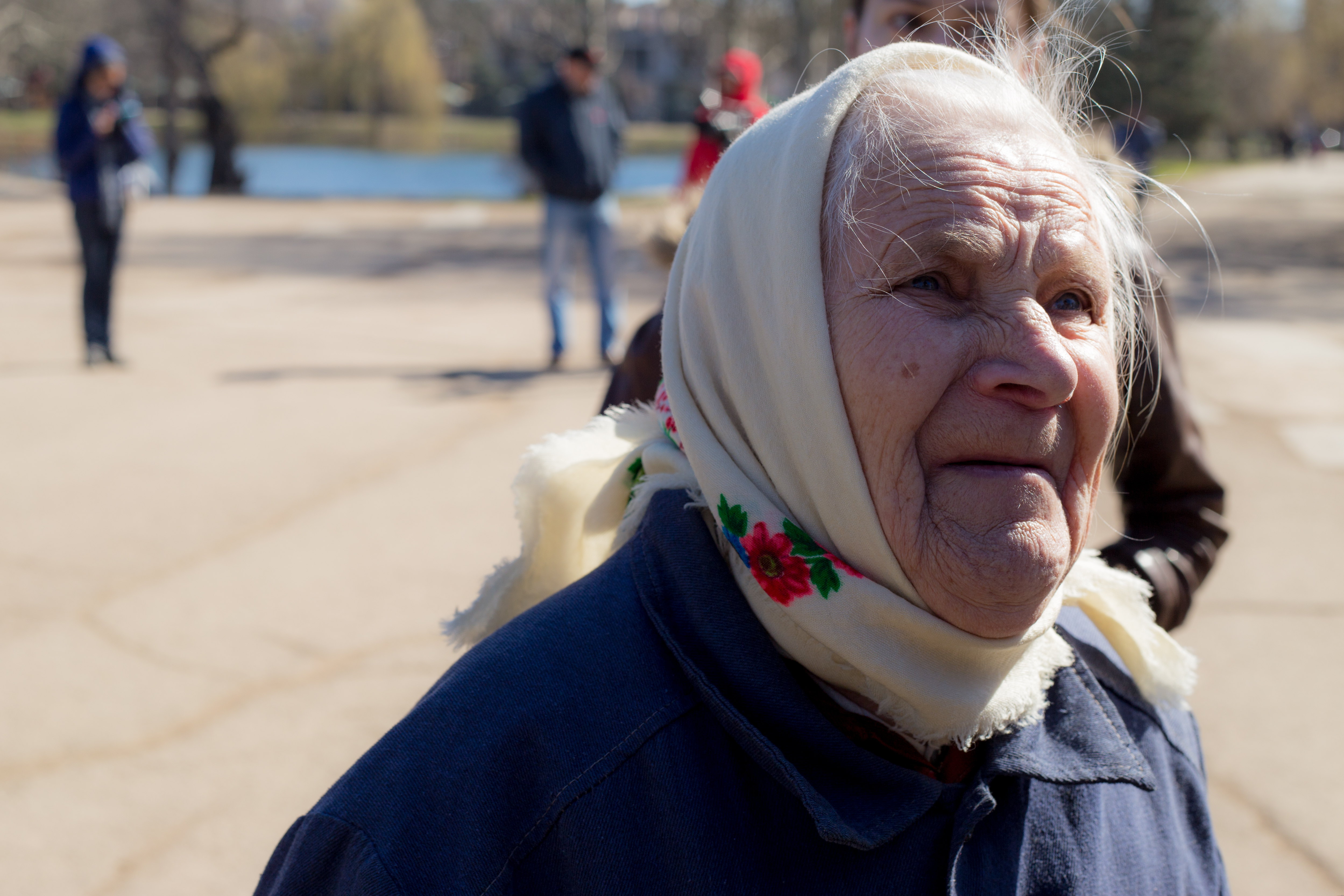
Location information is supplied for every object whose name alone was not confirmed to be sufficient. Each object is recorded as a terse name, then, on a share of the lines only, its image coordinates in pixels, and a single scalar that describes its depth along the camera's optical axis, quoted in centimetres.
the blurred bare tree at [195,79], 2634
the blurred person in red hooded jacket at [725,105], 491
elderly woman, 114
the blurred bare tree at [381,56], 3422
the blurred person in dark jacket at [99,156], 761
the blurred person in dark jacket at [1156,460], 199
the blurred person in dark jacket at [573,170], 771
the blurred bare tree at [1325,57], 3331
